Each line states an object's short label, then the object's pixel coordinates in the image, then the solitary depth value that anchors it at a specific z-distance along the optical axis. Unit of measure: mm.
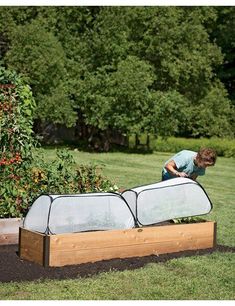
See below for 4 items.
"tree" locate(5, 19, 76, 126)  26953
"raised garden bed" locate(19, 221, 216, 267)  6637
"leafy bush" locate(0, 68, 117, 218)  7980
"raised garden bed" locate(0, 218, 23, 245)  7484
